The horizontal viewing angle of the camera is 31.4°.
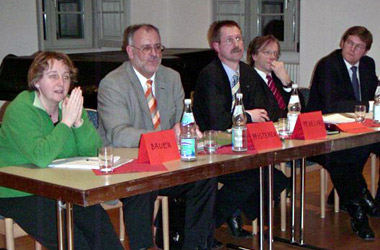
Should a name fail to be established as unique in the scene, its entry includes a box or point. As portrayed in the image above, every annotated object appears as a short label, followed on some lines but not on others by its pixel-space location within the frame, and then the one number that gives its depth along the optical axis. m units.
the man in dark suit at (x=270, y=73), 3.93
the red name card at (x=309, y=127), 3.08
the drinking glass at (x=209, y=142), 2.82
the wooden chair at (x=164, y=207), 3.04
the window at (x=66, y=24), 7.30
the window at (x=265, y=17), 6.97
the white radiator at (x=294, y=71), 6.75
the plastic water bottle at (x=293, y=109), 3.17
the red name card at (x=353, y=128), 3.29
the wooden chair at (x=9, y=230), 2.71
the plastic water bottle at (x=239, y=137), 2.79
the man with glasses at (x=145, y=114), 2.87
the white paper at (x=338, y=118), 3.49
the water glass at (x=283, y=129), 3.12
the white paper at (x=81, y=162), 2.50
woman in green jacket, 2.58
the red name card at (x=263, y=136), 2.86
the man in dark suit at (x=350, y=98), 3.84
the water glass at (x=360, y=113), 3.48
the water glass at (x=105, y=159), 2.43
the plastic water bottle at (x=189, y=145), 2.63
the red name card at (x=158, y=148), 2.57
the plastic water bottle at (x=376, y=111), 3.50
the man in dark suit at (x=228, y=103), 3.46
